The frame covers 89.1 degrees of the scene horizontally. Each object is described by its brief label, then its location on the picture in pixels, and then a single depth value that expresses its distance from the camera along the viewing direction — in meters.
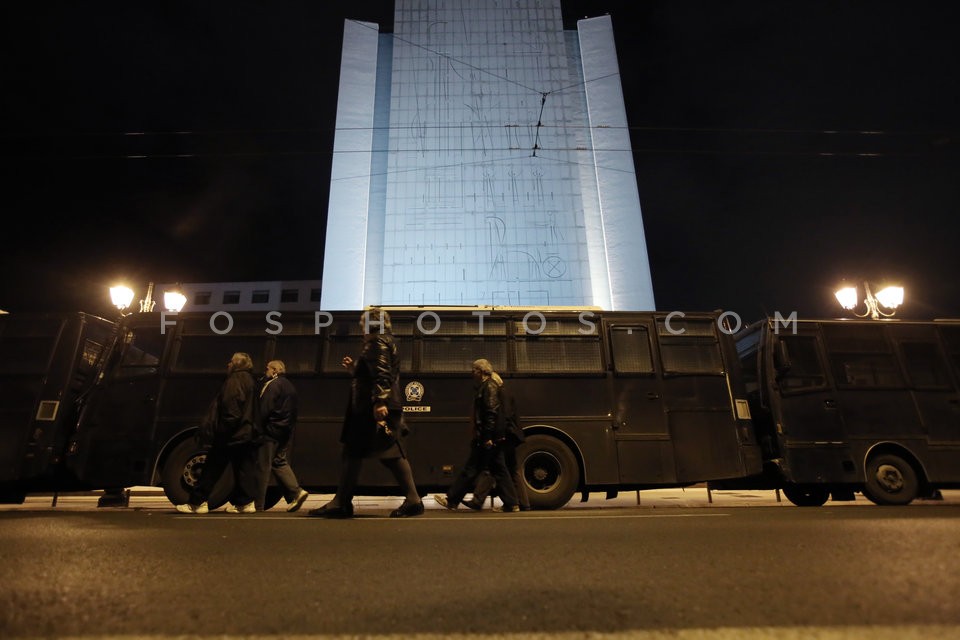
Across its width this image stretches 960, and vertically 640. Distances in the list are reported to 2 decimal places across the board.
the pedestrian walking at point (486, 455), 5.98
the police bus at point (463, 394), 6.94
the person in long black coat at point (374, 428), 4.88
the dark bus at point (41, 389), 6.93
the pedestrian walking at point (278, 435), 5.74
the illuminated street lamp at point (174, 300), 11.38
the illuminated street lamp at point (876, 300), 11.68
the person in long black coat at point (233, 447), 5.64
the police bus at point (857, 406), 7.44
